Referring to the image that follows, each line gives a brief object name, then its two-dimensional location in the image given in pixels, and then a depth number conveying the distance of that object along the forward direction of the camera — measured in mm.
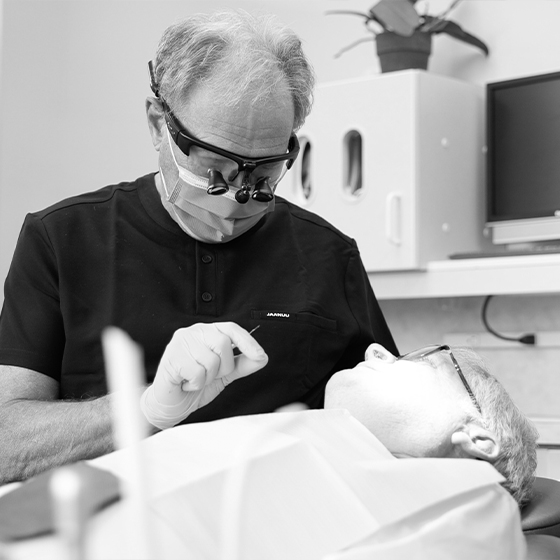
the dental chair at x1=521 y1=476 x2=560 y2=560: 1205
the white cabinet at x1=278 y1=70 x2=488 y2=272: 2928
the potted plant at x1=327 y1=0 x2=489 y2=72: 3002
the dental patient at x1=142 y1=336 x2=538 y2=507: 1376
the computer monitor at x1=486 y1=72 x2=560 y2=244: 2904
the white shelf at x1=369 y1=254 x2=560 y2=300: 2658
